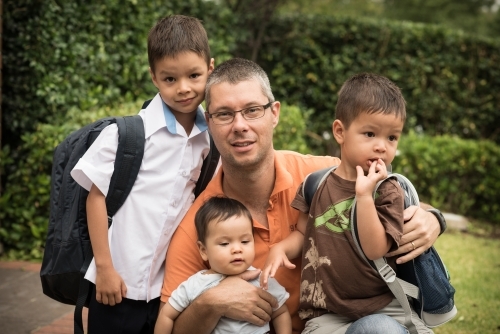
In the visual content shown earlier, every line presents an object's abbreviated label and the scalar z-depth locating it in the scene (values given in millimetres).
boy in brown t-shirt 2549
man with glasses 2867
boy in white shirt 2926
